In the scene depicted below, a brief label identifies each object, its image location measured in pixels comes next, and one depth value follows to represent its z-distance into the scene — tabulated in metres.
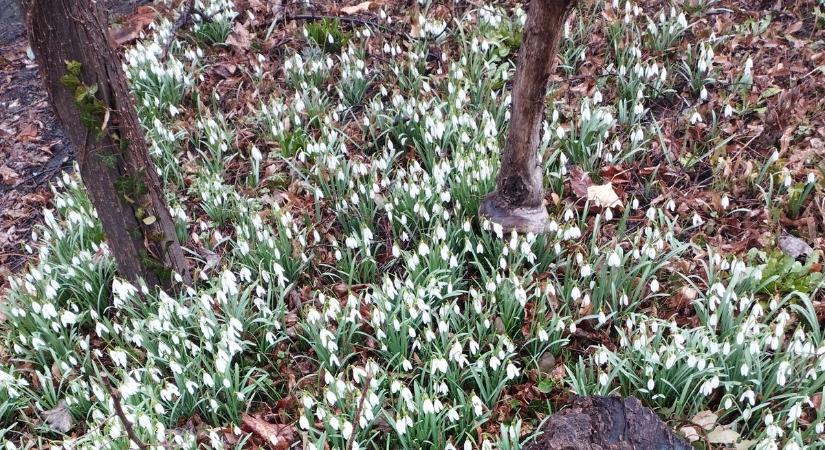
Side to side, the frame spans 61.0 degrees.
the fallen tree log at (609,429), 2.43
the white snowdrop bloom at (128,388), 2.86
